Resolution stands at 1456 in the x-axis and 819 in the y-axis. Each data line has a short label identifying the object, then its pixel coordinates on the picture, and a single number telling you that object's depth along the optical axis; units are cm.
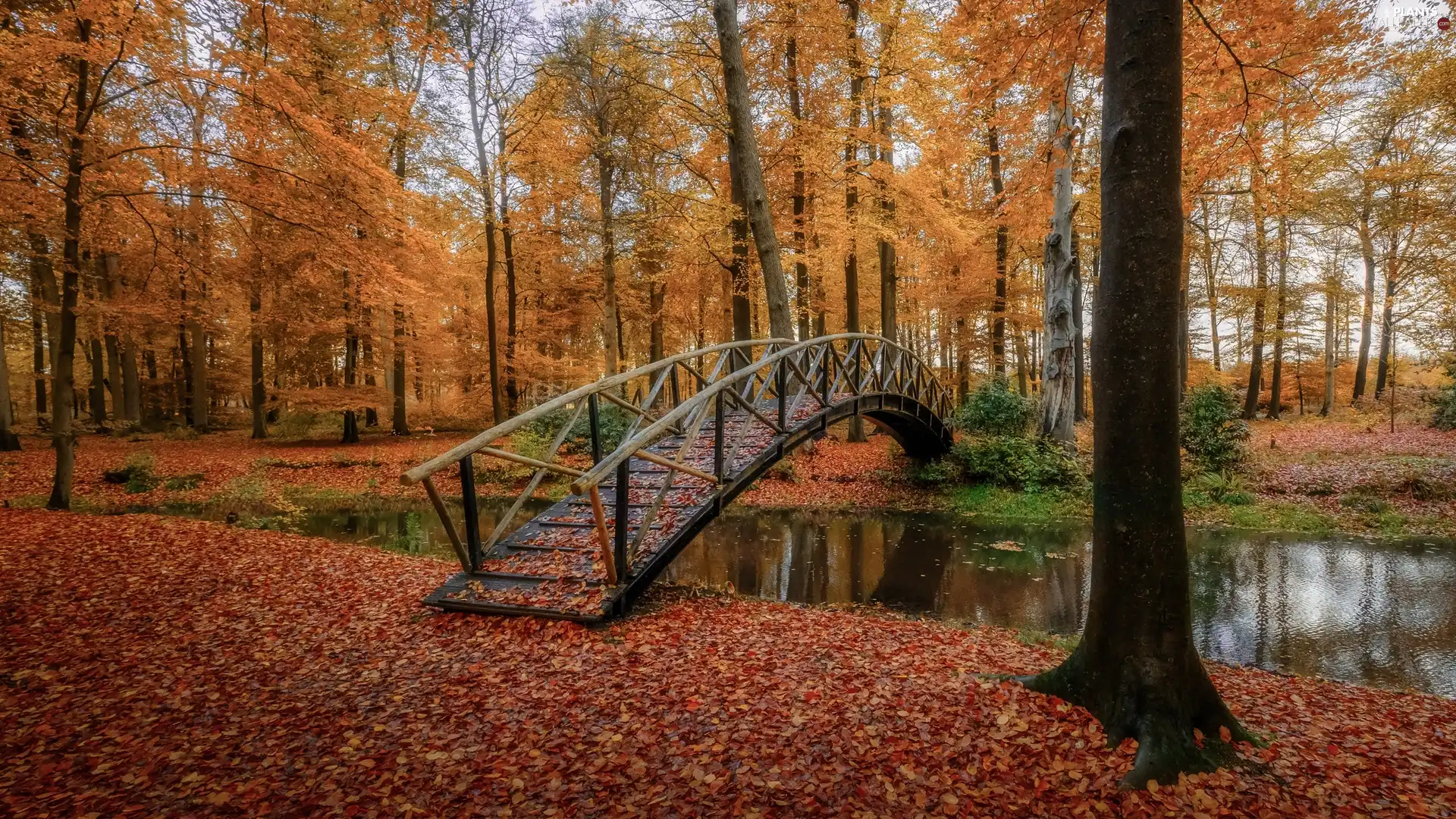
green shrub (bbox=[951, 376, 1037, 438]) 1330
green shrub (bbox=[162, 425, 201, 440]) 1698
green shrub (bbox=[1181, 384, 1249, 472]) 1147
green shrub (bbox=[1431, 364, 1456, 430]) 1385
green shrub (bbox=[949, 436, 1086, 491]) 1170
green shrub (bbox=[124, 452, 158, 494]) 1029
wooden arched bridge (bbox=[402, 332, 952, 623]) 477
